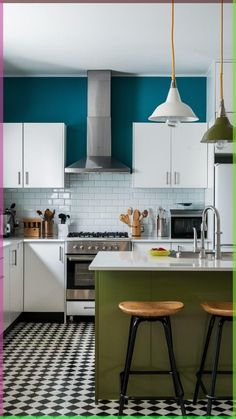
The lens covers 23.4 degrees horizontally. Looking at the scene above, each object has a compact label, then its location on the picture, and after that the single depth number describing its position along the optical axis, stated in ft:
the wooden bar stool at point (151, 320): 11.46
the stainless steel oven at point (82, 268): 20.67
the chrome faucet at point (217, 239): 13.68
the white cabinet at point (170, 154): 21.25
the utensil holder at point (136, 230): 21.91
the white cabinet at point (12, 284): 18.40
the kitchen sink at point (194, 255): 14.23
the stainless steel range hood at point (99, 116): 21.89
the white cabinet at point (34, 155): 21.40
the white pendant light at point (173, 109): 12.37
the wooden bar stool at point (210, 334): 11.70
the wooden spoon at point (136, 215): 22.02
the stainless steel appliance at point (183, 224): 21.12
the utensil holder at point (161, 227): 22.07
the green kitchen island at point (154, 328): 12.87
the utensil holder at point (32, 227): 22.16
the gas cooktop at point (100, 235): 21.01
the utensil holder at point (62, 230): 22.34
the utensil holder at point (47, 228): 22.18
